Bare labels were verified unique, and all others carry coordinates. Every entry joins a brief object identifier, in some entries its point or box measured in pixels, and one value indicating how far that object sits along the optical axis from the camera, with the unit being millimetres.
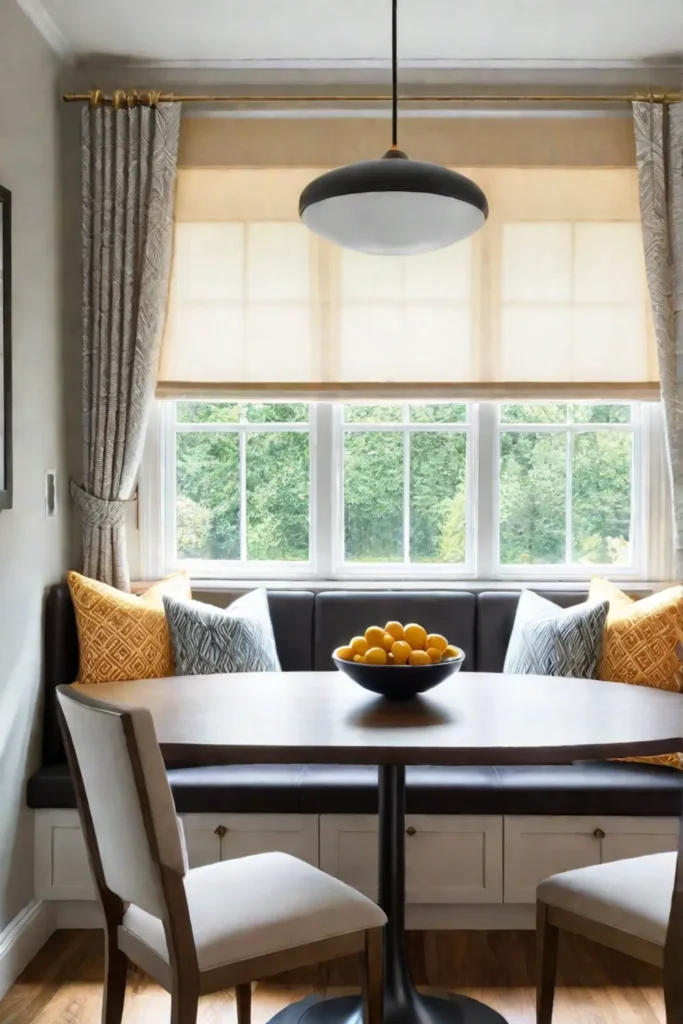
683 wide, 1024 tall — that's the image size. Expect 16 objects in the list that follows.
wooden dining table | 1843
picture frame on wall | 2705
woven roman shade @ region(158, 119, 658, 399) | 3512
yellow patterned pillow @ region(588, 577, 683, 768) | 3016
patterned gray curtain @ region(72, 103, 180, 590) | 3357
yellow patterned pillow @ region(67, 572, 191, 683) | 3098
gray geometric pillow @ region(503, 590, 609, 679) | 3045
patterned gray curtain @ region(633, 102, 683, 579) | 3354
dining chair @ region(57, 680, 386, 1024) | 1714
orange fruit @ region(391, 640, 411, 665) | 2201
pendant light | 1979
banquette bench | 2805
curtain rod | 3324
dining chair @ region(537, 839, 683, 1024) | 1813
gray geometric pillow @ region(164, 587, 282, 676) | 3062
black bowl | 2180
